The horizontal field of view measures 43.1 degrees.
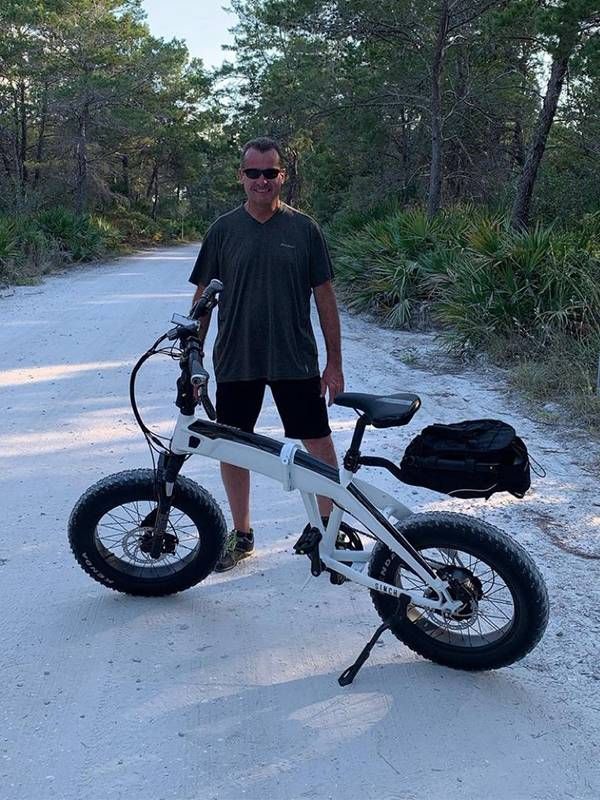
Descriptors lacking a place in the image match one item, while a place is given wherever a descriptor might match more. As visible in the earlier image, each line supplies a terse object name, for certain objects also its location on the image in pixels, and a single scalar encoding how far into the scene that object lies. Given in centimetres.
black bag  264
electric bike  275
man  330
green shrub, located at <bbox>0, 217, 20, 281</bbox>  1666
